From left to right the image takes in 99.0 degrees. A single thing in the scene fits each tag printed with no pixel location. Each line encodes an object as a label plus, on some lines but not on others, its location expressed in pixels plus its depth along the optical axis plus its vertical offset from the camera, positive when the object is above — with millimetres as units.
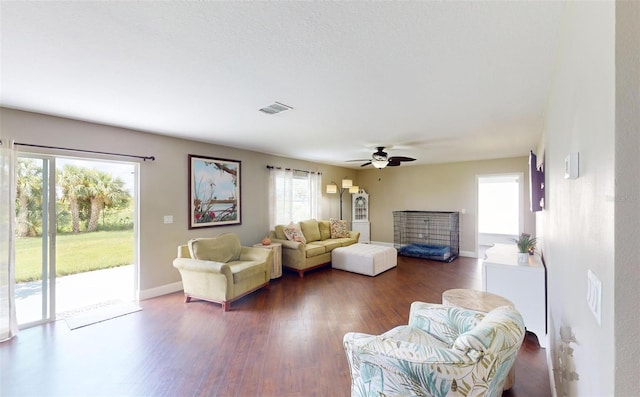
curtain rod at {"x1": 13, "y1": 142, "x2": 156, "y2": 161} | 3118 +614
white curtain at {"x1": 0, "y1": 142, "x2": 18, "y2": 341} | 2871 -463
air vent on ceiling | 2918 +993
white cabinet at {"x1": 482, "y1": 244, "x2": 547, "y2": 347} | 2766 -935
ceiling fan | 4773 +683
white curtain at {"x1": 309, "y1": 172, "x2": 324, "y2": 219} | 7129 +107
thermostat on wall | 1158 +142
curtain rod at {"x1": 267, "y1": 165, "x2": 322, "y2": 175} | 5946 +680
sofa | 5316 -958
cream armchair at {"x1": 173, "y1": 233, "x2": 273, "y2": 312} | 3701 -1027
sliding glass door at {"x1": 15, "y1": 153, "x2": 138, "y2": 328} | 3213 -483
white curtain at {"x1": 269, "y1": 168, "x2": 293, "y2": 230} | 5969 +47
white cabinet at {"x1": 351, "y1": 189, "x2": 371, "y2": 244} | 8328 -534
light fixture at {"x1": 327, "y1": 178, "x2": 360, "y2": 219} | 7320 +282
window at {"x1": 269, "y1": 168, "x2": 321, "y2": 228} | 6030 +52
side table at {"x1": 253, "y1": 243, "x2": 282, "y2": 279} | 5067 -1156
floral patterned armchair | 1251 -789
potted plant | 3000 -572
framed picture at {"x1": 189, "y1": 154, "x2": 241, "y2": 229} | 4660 +117
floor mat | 3290 -1491
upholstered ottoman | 5289 -1232
